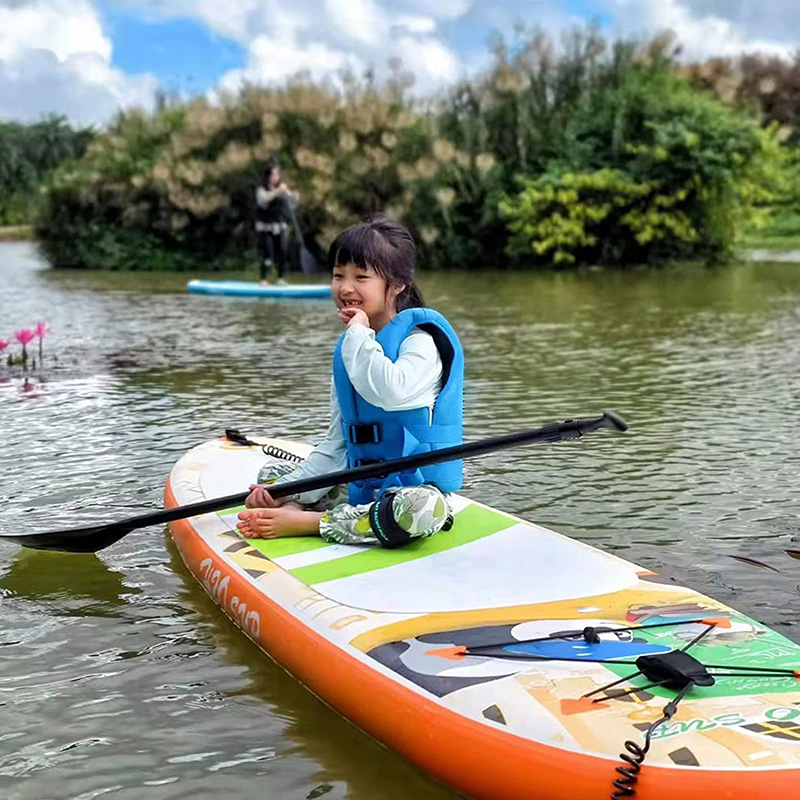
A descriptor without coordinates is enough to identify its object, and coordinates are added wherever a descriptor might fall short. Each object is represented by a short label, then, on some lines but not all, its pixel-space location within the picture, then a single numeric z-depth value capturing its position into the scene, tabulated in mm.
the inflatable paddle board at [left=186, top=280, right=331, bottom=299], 15000
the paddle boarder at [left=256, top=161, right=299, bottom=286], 16703
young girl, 3545
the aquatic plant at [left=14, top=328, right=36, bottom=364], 8320
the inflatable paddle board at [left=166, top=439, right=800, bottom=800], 2312
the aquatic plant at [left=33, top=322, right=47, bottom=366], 8546
